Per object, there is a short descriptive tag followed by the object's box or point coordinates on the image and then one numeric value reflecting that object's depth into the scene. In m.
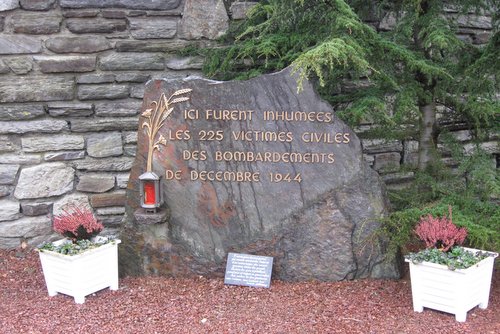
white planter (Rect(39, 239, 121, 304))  3.57
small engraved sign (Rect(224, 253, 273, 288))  3.80
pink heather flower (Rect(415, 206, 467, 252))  3.37
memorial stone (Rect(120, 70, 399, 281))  3.75
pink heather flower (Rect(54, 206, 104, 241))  3.75
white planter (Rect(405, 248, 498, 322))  3.20
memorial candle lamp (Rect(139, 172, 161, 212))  3.75
